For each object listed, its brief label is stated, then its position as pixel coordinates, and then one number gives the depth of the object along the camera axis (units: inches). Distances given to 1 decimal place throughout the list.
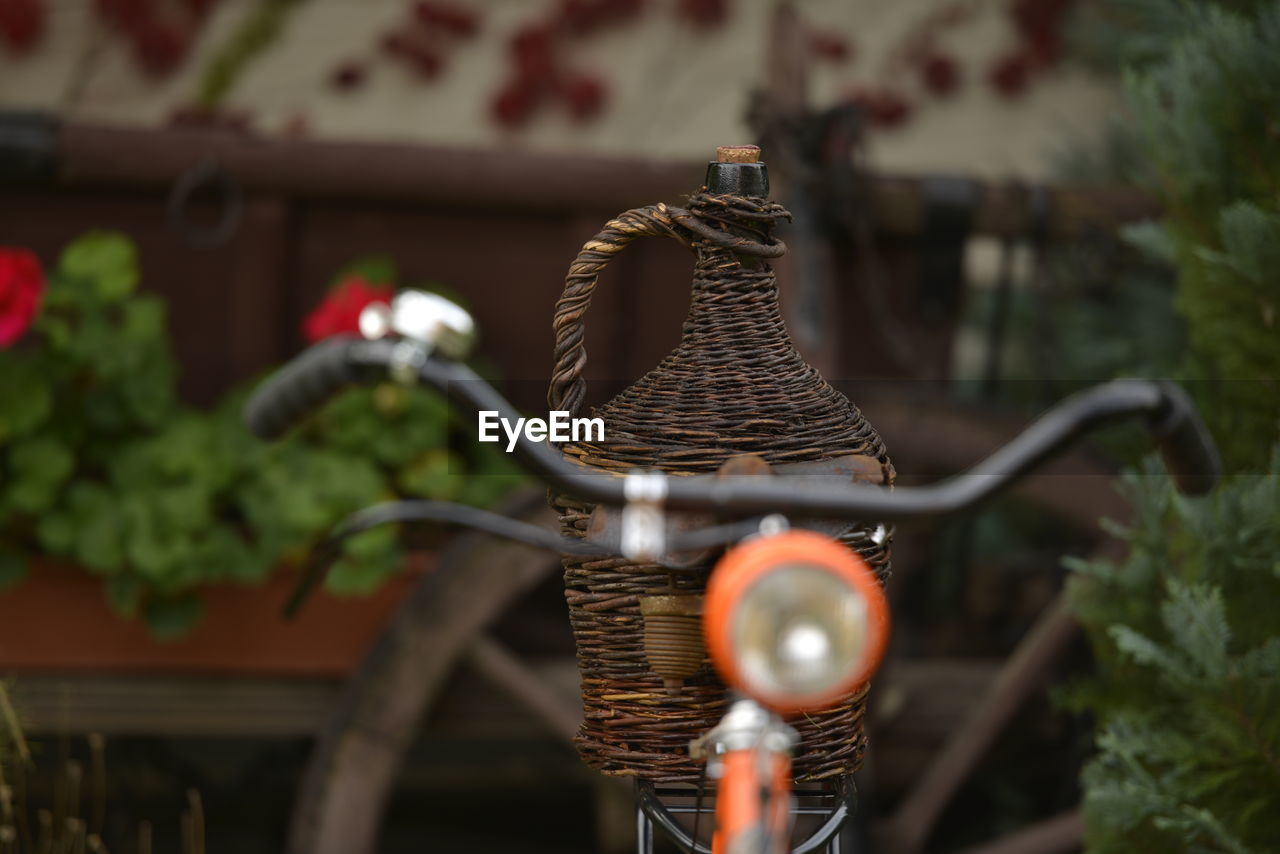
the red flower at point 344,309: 186.0
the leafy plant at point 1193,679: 131.5
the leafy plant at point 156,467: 180.3
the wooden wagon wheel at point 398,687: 182.3
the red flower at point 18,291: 173.6
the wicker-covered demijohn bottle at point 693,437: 118.0
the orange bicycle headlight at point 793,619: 110.9
